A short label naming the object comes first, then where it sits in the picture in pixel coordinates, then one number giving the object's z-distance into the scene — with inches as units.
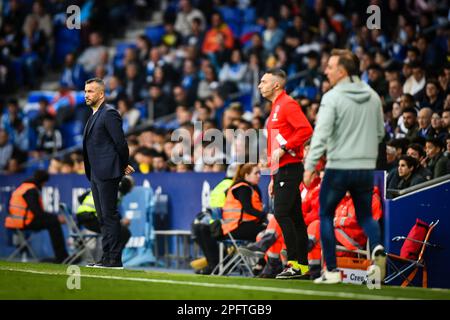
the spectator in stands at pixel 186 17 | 928.9
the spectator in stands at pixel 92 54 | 982.0
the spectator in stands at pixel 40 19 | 1036.5
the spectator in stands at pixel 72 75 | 961.5
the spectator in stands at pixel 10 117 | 935.7
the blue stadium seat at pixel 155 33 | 964.9
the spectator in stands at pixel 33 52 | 1027.9
